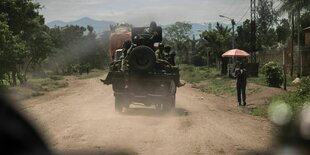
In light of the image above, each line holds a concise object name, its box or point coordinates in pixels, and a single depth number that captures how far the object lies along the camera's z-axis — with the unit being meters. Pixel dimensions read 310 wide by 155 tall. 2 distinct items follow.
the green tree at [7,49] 24.91
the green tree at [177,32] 125.44
